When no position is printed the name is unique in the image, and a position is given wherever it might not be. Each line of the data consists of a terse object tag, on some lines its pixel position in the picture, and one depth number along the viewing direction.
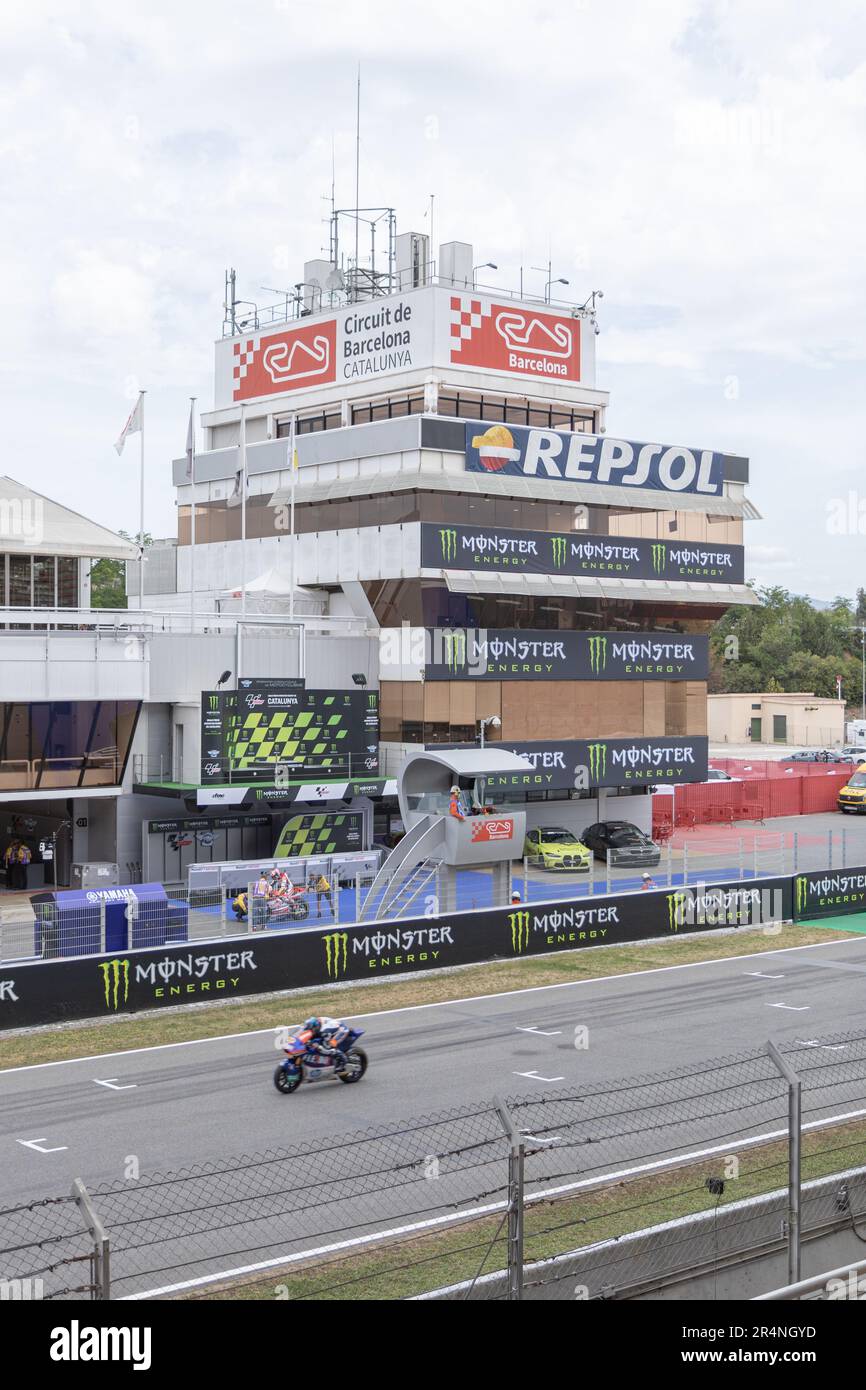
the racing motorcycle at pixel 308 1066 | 19.97
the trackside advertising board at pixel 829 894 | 35.41
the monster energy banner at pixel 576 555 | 41.06
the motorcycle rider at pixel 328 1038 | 20.09
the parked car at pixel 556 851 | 41.97
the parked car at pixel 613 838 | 44.53
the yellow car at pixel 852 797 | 60.91
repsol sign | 42.14
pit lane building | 41.56
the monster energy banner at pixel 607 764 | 43.19
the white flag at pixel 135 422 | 37.31
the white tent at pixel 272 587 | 44.09
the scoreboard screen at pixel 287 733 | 37.06
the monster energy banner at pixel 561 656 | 41.47
